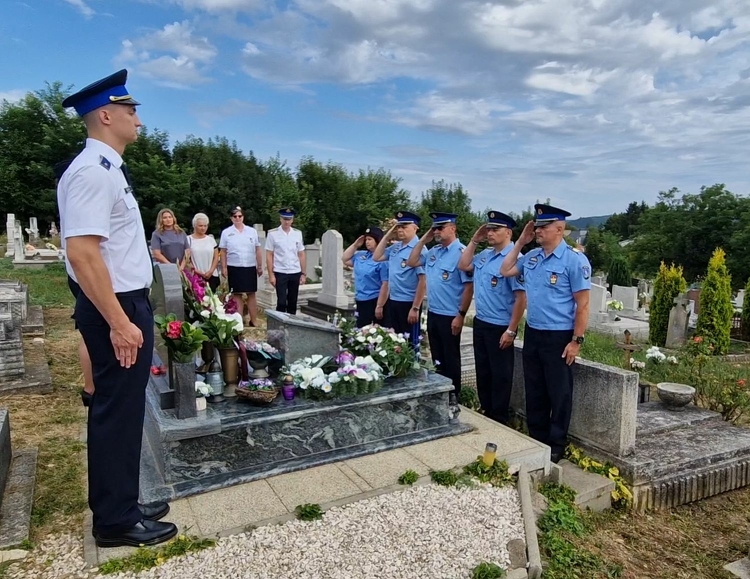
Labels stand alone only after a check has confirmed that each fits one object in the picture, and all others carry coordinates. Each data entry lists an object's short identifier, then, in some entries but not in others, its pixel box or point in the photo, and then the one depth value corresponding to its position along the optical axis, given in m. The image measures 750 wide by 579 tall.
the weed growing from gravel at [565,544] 2.68
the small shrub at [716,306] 11.32
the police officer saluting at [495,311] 4.21
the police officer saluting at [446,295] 4.64
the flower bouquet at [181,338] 2.98
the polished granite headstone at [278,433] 2.99
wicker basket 3.28
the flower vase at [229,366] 3.54
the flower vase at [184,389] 3.04
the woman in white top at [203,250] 7.06
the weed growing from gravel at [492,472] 3.23
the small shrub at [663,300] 12.05
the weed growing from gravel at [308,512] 2.71
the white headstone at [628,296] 17.95
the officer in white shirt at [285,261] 7.54
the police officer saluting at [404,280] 5.18
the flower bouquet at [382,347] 3.99
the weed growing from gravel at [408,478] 3.11
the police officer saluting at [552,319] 3.70
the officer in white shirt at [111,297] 2.12
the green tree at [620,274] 25.39
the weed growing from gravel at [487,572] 2.38
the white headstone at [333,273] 9.62
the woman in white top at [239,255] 7.40
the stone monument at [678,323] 11.59
